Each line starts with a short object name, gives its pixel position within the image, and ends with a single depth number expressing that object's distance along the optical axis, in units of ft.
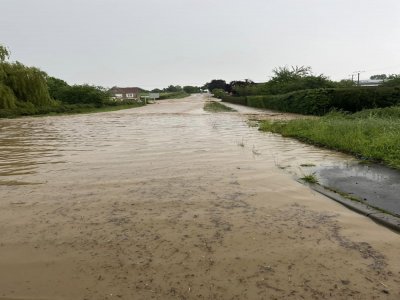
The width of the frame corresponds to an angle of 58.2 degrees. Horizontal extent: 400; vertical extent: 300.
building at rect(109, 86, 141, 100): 442.91
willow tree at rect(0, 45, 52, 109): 95.30
